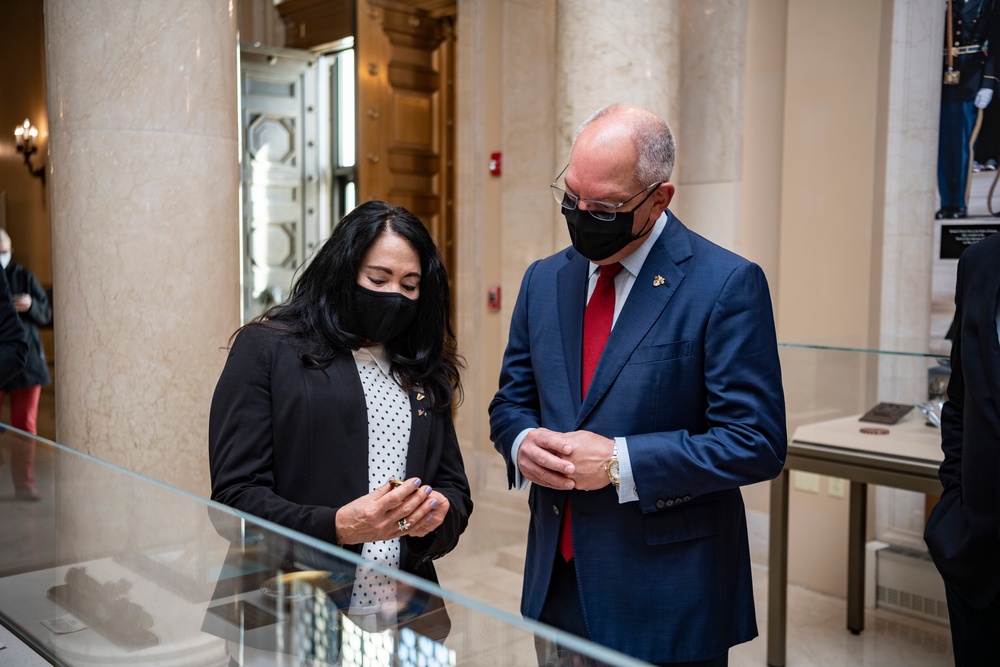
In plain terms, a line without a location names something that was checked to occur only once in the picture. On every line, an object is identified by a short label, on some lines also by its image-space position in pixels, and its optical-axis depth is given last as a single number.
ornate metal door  7.99
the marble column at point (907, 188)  4.41
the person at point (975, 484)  2.08
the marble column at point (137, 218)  3.44
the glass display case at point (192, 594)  1.32
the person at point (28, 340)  6.02
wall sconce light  8.54
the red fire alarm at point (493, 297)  6.47
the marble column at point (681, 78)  4.74
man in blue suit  2.02
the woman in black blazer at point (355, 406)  2.05
